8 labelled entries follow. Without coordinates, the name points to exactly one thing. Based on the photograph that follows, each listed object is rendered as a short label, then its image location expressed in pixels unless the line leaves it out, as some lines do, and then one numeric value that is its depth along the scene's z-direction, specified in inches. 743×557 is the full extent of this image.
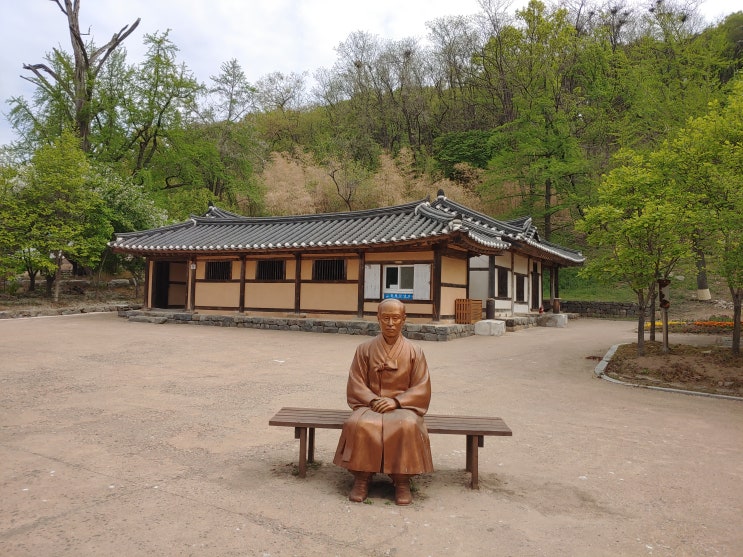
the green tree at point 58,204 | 786.5
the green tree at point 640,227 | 361.7
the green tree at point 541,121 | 1055.0
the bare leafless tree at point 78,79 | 1096.8
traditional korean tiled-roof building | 615.5
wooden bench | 152.6
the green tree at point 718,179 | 325.1
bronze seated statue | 141.1
